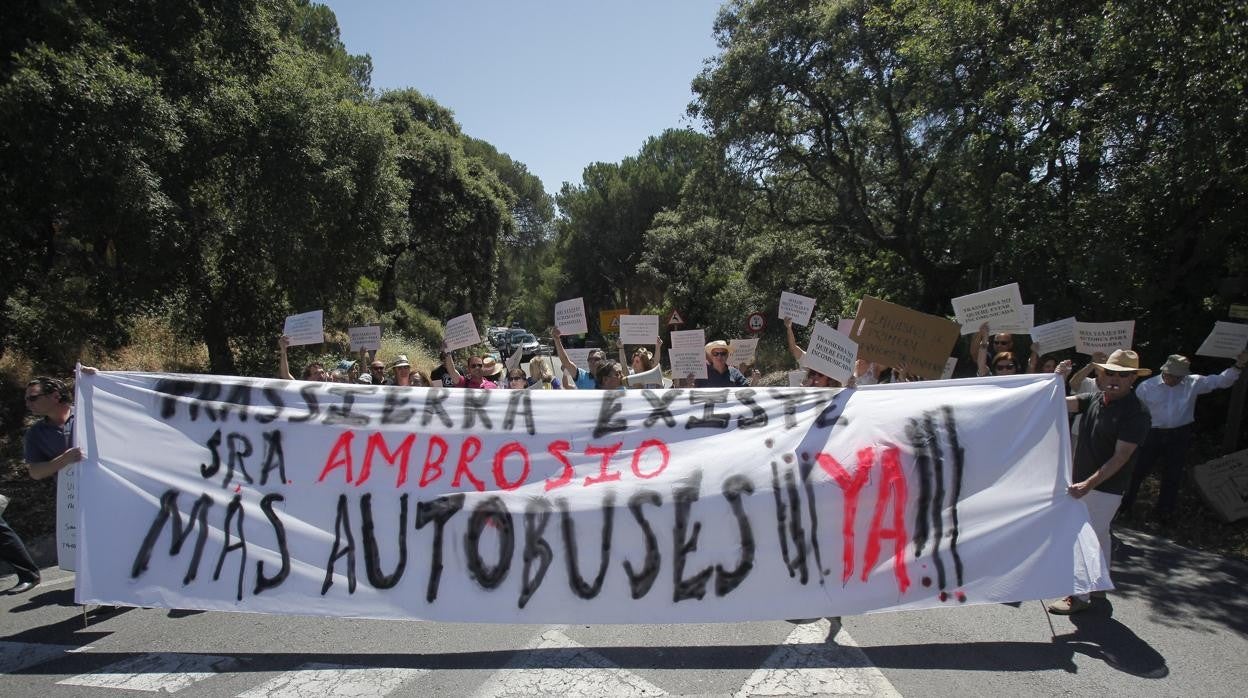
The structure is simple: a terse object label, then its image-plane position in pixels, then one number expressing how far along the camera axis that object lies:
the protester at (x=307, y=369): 6.19
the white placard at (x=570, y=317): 8.60
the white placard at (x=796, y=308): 7.29
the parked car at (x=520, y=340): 33.38
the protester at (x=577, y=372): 7.53
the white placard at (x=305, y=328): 6.47
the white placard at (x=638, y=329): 9.05
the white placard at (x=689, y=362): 7.60
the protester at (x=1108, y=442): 4.59
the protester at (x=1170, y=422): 7.07
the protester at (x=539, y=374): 8.48
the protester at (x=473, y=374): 7.55
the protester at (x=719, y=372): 7.61
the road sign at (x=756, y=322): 21.05
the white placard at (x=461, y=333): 8.16
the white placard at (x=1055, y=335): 7.03
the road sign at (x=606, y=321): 25.84
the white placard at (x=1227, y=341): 7.69
